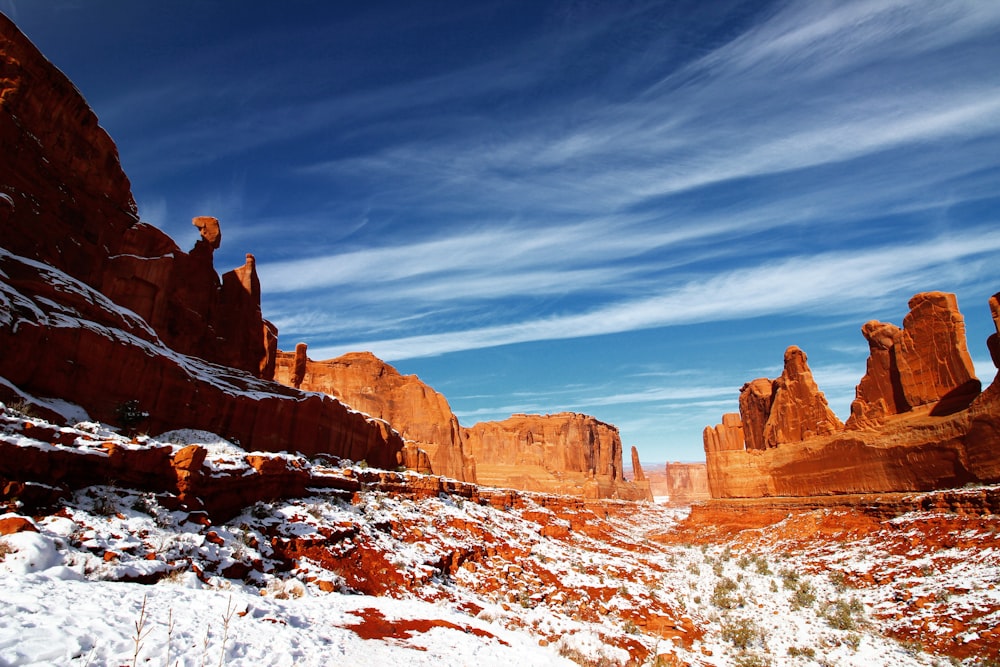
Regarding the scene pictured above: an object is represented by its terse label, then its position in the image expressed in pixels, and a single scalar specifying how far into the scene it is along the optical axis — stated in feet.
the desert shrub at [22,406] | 38.26
